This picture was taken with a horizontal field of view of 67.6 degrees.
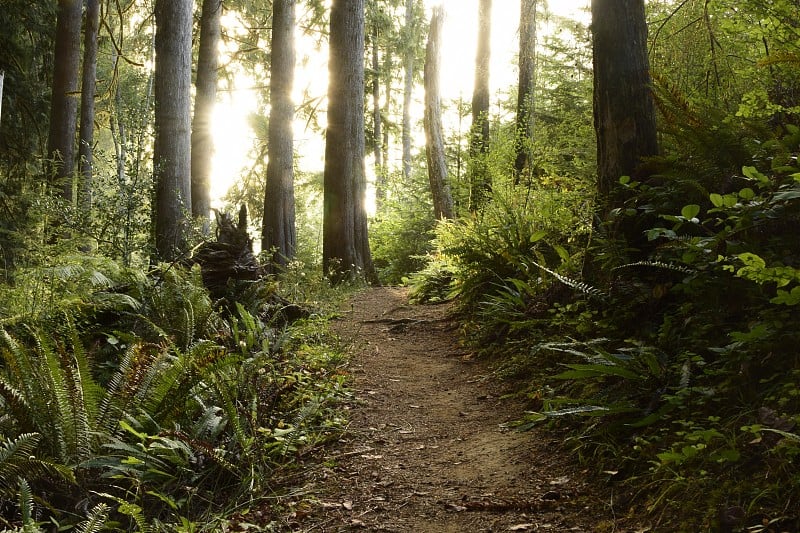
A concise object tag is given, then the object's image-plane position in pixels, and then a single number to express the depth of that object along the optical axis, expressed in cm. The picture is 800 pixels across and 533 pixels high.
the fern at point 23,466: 274
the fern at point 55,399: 304
